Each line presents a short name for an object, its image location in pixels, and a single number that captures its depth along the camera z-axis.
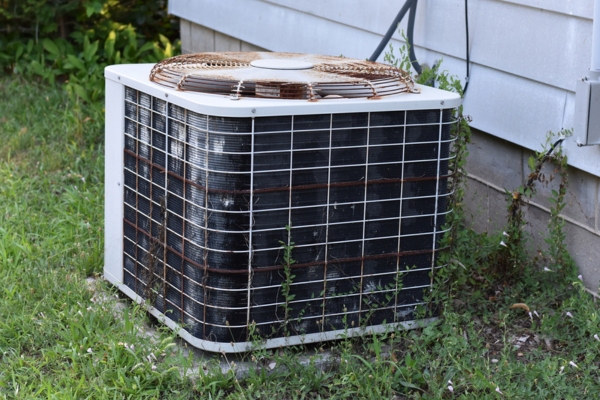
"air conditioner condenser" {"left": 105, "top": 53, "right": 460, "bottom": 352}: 2.55
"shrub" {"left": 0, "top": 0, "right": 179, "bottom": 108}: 6.40
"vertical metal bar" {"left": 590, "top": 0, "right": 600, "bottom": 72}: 2.79
